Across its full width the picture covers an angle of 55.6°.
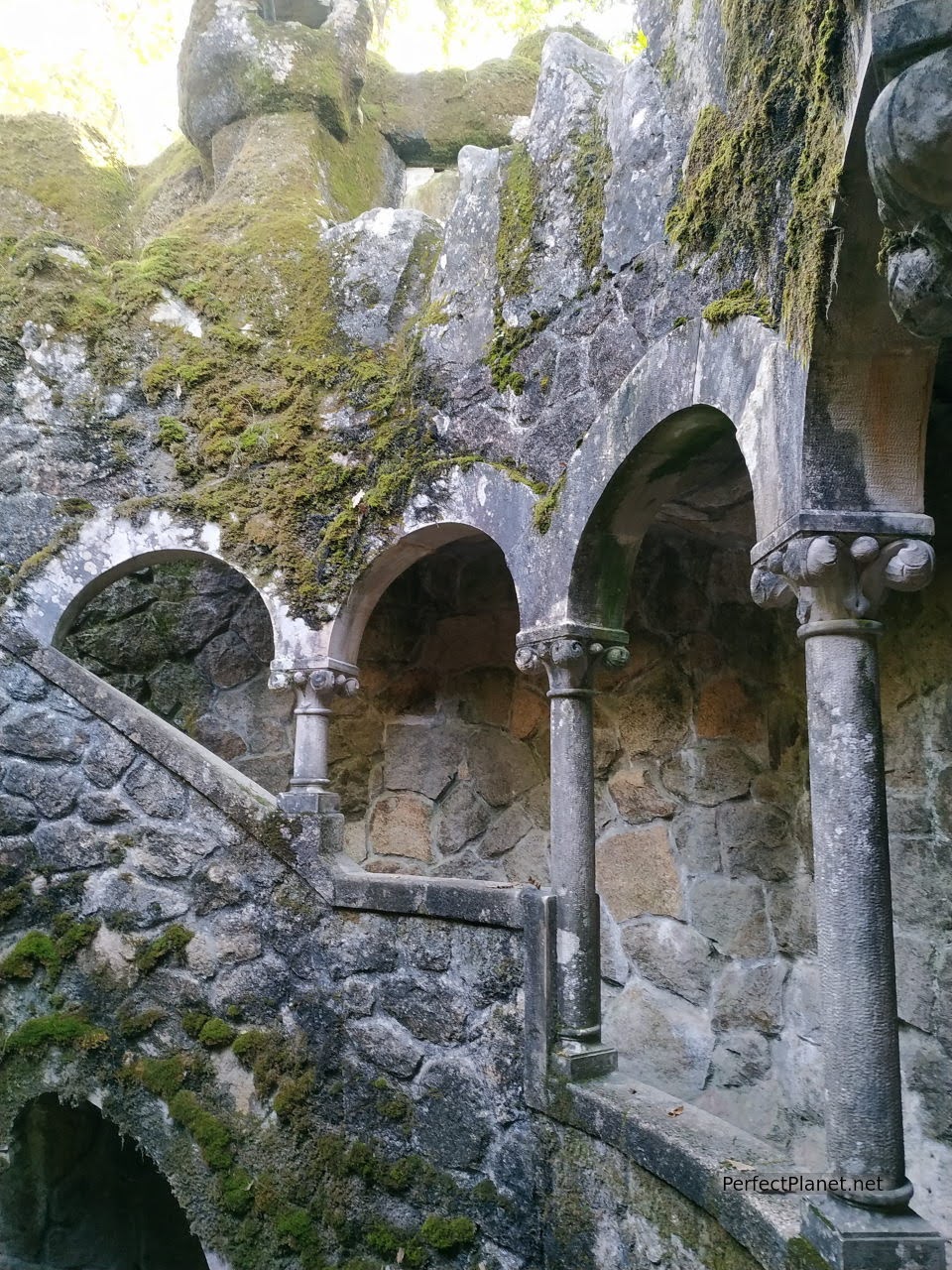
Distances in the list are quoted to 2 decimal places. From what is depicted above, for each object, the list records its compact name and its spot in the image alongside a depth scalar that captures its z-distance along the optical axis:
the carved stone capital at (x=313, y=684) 3.86
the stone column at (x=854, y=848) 1.83
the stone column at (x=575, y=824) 2.86
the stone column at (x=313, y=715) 3.79
